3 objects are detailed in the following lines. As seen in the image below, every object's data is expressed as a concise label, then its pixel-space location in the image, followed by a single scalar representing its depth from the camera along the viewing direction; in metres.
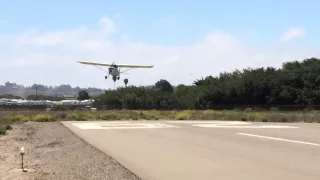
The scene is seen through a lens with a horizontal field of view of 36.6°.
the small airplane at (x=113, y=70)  87.69
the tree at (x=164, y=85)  166.62
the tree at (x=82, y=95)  172.40
